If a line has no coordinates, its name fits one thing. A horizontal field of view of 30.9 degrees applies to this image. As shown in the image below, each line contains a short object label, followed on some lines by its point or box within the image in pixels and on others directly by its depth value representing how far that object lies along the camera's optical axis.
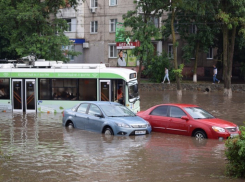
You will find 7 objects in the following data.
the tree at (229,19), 35.12
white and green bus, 23.77
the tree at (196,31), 45.44
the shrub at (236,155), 9.33
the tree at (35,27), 34.56
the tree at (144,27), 37.50
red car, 16.14
